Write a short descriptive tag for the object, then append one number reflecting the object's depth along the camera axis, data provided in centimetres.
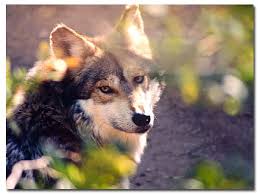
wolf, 719
